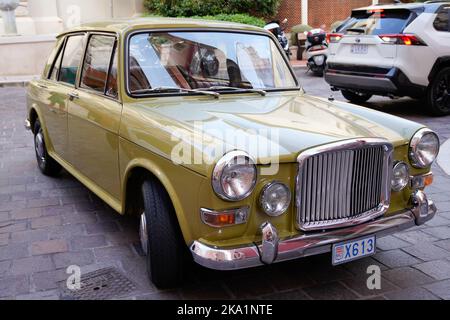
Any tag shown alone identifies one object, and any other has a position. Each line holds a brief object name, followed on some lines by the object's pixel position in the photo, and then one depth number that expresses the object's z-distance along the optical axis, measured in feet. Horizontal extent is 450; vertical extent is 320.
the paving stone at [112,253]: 13.16
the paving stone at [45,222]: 15.29
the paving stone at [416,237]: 14.05
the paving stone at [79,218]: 15.56
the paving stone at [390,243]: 13.69
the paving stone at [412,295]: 11.09
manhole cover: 11.32
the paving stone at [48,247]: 13.53
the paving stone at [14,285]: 11.49
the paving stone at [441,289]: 11.14
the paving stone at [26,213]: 15.99
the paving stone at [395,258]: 12.72
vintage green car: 9.92
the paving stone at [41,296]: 11.25
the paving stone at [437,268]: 12.05
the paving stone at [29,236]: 14.28
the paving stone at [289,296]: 11.12
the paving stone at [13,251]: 13.28
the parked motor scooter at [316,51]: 45.42
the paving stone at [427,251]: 13.03
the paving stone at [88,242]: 13.84
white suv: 27.63
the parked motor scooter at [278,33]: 45.38
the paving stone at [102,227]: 14.83
